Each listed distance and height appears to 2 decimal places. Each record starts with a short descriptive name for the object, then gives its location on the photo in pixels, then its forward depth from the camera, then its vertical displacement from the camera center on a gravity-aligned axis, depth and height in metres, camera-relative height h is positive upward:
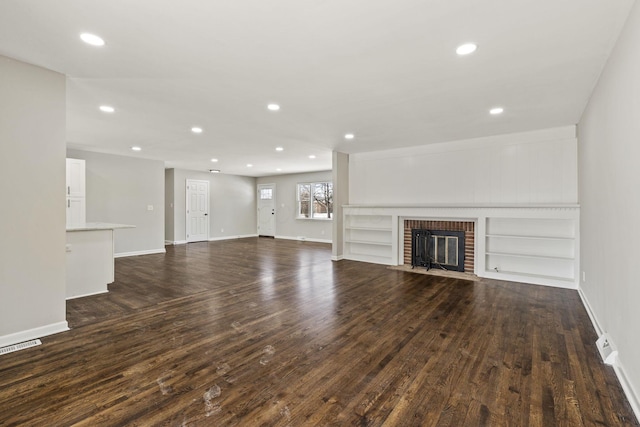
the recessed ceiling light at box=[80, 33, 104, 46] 2.32 +1.35
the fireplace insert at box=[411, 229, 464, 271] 5.74 -0.73
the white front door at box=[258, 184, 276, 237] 11.86 +0.05
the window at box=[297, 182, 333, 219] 10.36 +0.40
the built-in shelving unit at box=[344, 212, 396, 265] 6.62 -0.60
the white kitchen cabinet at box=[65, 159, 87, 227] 5.91 +0.38
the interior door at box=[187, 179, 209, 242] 10.18 +0.03
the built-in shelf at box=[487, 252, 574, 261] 4.77 -0.71
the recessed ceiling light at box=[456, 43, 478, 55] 2.44 +1.36
